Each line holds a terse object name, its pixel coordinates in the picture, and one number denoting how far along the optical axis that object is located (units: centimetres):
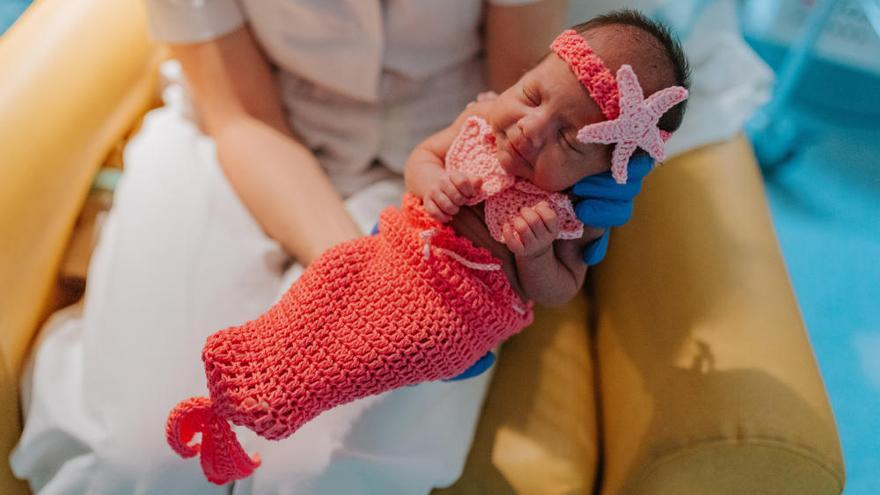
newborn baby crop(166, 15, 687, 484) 59
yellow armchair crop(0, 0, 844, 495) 69
